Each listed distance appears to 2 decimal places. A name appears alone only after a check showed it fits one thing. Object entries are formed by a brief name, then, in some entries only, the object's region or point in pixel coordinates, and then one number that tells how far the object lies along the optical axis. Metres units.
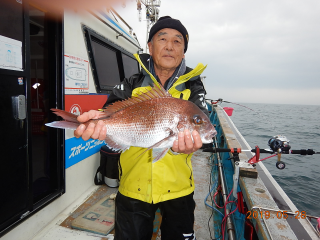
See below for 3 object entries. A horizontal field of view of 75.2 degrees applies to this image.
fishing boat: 0.67
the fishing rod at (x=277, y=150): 0.88
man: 0.66
